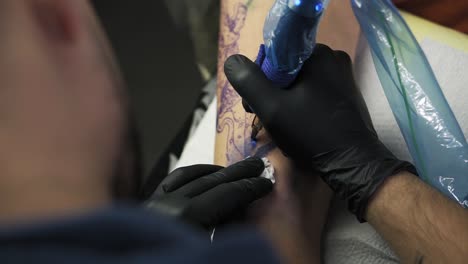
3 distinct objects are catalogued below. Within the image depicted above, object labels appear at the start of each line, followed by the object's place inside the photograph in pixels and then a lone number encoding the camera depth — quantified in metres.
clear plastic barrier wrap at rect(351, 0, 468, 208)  0.79
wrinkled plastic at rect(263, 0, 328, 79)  0.64
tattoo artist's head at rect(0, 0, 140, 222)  0.32
